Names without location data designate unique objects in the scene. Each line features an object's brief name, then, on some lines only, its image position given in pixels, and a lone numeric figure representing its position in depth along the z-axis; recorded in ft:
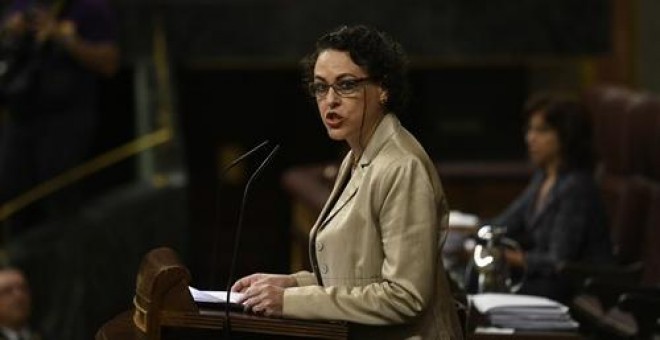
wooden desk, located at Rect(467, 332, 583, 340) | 30.01
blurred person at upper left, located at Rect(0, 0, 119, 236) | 42.96
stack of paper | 30.37
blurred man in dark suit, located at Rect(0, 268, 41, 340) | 40.42
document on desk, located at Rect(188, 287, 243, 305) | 21.03
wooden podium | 20.52
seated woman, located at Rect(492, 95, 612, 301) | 37.14
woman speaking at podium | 20.39
